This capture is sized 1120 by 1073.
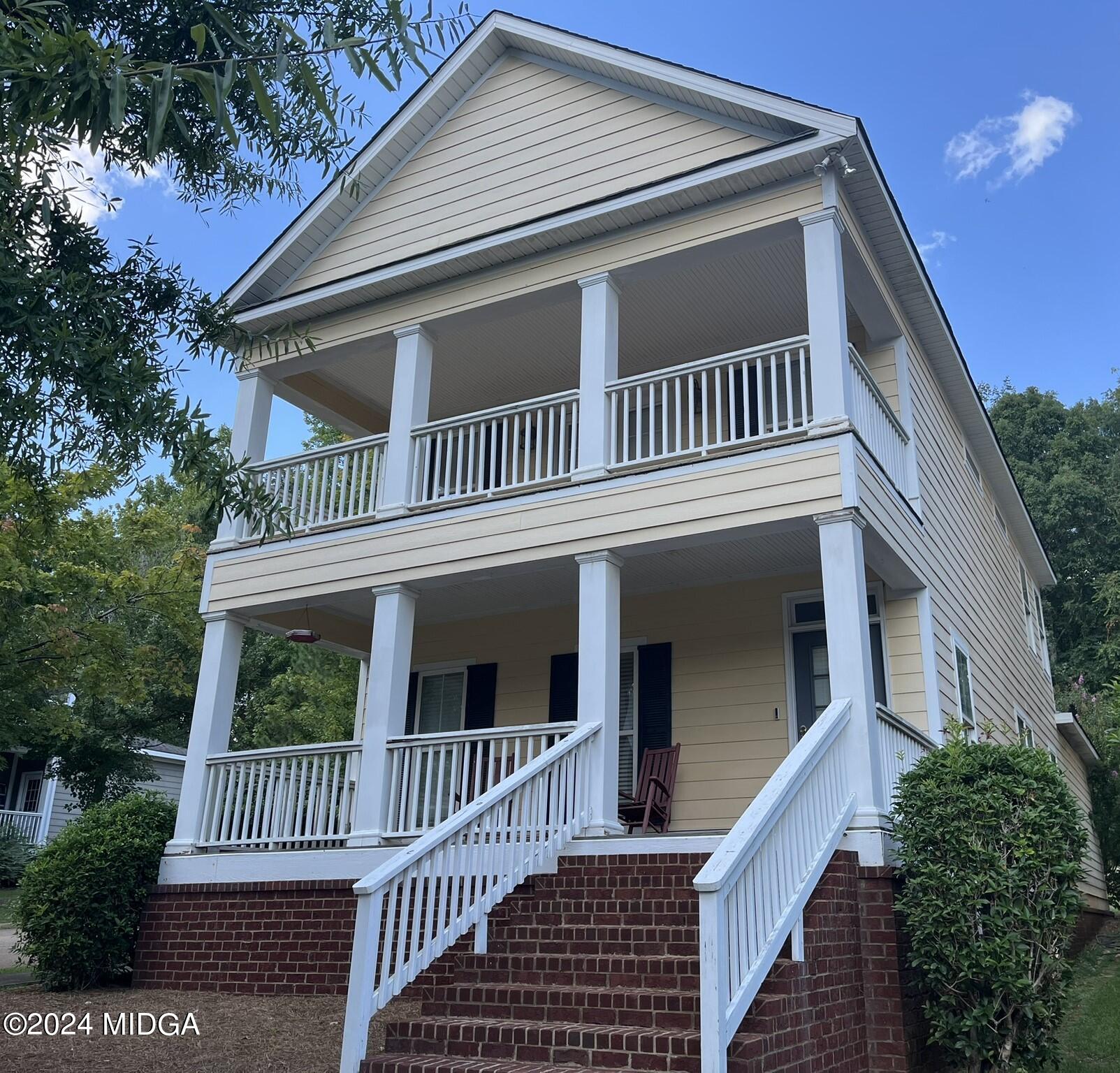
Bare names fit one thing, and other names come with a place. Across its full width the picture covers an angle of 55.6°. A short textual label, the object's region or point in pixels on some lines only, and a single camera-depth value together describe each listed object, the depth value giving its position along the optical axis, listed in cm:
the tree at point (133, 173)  451
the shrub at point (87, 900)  945
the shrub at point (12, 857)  2352
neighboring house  2700
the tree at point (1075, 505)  3092
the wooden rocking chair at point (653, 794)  1009
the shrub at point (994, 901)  626
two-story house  647
